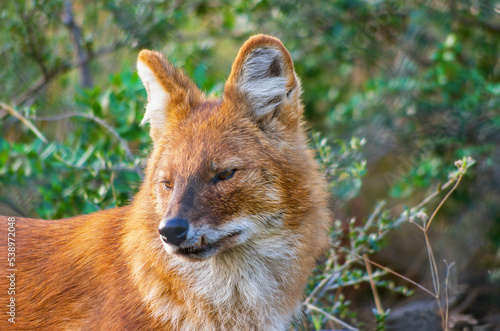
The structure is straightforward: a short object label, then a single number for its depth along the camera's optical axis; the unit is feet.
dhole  24.17
